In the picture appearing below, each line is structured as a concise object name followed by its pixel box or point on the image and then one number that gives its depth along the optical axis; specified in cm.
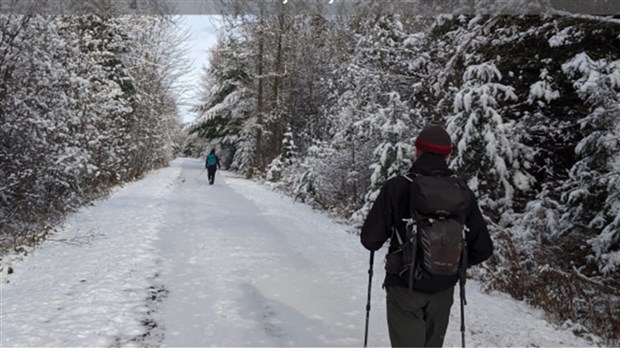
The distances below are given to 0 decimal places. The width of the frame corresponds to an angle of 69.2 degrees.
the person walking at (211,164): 2284
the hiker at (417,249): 324
